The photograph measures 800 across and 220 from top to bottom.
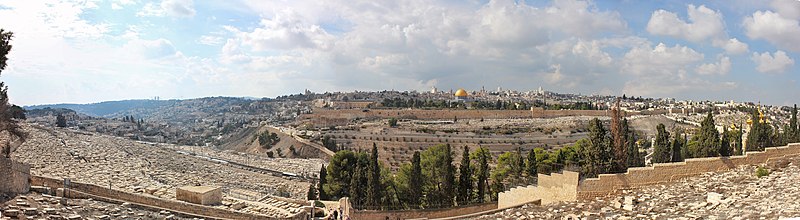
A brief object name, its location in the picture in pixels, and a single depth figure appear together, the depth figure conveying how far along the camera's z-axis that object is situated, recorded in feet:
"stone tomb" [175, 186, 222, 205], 53.88
